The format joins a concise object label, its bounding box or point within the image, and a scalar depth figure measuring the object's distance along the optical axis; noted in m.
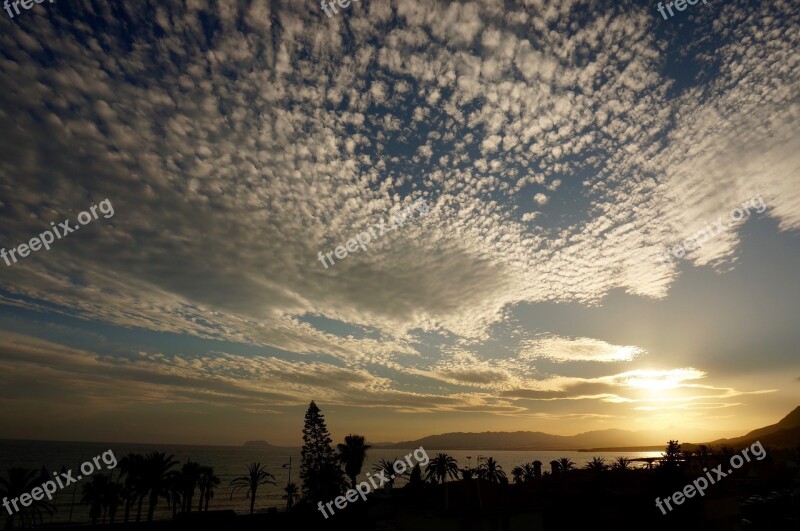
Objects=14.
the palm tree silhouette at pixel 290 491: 83.67
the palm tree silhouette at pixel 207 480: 83.69
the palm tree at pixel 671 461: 42.11
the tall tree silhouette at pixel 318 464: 71.50
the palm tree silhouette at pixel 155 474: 51.25
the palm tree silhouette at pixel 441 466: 80.50
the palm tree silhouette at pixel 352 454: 74.31
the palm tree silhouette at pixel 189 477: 69.81
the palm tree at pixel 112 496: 68.50
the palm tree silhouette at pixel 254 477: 73.72
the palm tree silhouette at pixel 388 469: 71.38
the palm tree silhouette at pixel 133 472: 51.47
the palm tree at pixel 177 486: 61.06
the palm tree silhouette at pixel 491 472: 86.74
